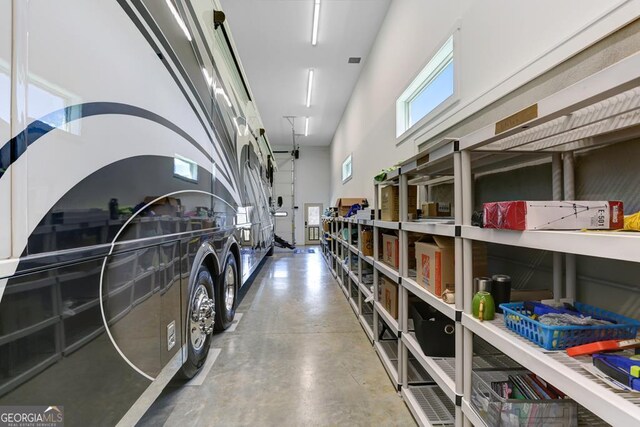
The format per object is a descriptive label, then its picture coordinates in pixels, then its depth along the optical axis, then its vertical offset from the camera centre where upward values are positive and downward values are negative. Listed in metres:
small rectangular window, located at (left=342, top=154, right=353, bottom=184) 7.28 +1.17
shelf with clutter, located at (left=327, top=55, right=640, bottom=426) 0.81 -0.31
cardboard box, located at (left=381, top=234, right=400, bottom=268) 2.40 -0.32
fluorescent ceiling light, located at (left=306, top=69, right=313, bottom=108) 6.15 +2.97
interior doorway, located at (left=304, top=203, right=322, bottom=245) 11.88 -0.33
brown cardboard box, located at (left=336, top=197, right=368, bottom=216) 5.11 +0.19
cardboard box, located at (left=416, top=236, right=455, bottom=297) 1.57 -0.29
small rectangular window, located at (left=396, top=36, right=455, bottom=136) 2.53 +1.29
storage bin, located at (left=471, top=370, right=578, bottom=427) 1.07 -0.74
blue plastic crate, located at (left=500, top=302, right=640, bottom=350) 0.97 -0.41
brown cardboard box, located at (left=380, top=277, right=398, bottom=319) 2.28 -0.70
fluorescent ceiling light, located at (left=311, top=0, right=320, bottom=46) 4.02 +2.92
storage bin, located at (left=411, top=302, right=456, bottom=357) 1.72 -0.75
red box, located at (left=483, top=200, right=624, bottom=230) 0.97 -0.01
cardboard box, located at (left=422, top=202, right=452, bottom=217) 2.52 +0.03
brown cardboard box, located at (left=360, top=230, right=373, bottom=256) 3.30 -0.33
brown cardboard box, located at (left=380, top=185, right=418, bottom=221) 2.37 +0.10
